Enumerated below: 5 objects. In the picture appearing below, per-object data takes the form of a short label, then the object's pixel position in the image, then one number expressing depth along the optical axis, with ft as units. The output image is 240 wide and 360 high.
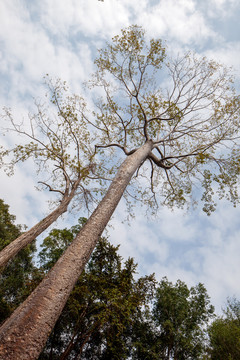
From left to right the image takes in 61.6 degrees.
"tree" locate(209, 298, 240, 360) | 49.60
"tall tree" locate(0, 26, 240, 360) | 7.73
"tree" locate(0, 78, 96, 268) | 37.88
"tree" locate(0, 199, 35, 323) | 62.28
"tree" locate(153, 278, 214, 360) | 51.19
